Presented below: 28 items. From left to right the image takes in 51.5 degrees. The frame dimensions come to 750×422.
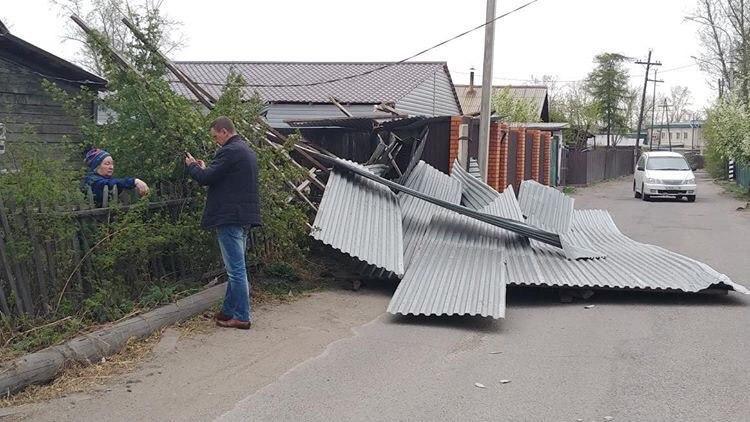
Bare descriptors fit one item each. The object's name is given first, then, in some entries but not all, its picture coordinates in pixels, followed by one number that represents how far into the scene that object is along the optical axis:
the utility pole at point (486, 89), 15.26
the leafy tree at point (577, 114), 50.16
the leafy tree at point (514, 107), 42.45
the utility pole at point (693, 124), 110.46
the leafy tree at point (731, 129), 29.21
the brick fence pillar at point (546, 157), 27.67
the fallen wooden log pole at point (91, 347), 5.00
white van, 26.12
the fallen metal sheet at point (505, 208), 10.59
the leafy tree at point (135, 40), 7.58
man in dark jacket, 6.72
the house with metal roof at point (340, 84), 24.14
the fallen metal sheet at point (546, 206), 11.51
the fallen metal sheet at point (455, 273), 7.48
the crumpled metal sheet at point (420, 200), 9.62
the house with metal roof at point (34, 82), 12.91
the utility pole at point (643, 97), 61.36
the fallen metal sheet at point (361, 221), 8.57
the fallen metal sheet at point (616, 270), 8.35
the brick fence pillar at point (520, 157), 22.67
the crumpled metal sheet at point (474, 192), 11.17
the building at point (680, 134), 117.62
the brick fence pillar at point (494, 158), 18.62
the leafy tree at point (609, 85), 61.44
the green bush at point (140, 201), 5.94
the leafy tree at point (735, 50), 37.81
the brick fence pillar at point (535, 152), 25.33
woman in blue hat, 6.70
